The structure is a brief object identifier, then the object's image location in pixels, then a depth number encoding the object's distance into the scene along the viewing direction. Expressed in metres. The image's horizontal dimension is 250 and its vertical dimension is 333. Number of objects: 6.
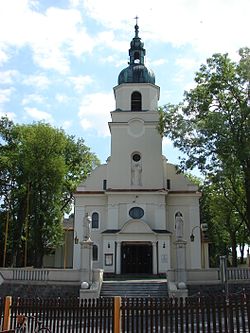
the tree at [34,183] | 38.34
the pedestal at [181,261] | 24.67
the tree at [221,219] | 31.41
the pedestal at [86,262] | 24.52
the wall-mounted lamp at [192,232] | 34.20
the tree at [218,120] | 24.31
